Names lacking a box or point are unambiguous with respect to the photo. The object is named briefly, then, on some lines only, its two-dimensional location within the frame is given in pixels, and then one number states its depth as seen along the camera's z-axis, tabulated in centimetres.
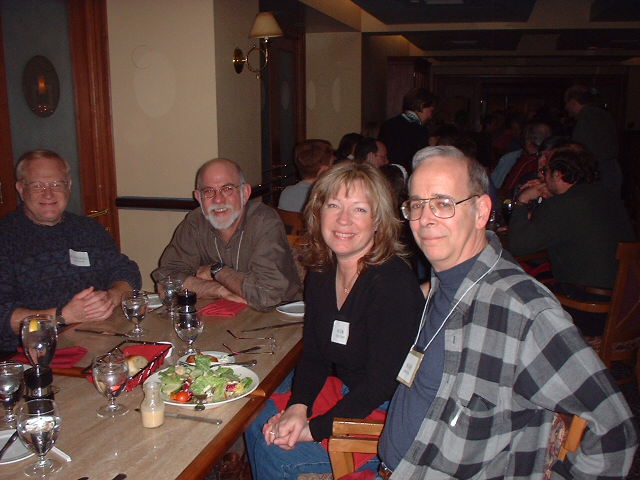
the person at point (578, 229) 305
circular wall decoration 358
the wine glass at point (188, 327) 188
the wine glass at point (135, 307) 205
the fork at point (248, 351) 194
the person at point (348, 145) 542
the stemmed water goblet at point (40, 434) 124
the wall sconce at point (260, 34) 429
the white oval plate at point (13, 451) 128
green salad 158
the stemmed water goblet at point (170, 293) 231
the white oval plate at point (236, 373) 154
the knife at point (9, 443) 131
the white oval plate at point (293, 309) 234
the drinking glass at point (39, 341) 166
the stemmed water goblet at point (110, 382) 150
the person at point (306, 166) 407
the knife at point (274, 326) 216
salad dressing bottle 143
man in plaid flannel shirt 121
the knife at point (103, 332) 208
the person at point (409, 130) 584
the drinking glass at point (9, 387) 150
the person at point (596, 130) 556
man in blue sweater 246
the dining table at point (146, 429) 126
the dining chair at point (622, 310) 265
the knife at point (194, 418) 147
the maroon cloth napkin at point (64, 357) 181
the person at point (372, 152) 468
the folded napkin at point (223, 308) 233
